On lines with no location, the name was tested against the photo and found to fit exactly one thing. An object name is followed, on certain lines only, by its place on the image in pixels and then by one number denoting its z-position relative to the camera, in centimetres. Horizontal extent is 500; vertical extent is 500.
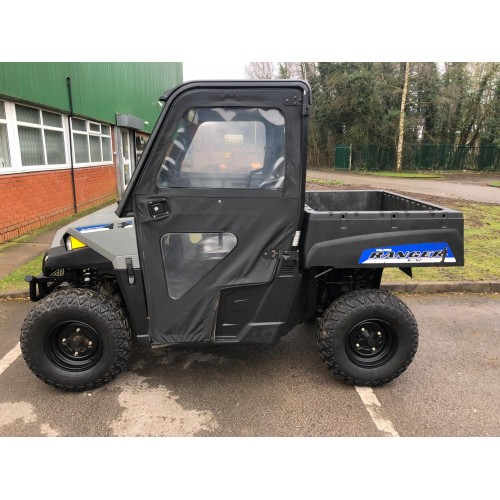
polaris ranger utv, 279
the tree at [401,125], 2806
